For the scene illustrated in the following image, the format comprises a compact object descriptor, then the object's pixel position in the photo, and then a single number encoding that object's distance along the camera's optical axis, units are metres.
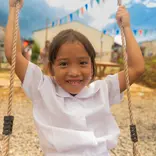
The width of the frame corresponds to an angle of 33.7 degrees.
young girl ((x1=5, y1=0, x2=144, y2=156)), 0.77
